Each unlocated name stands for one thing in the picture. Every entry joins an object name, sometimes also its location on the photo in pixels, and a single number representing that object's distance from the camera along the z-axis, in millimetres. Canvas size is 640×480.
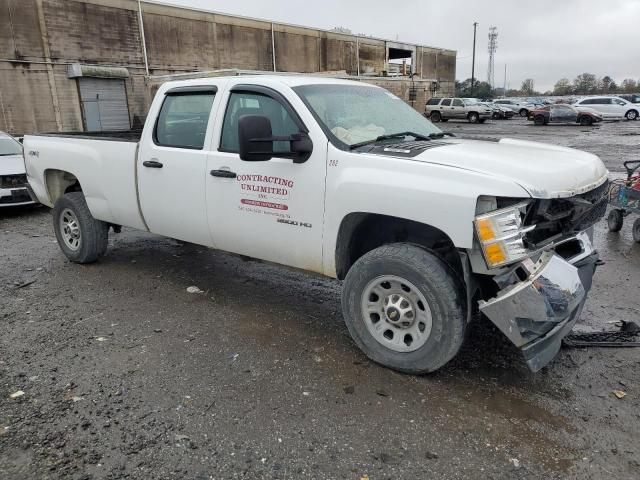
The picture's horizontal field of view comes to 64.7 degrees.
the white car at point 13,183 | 8938
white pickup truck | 2967
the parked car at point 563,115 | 35000
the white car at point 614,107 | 36625
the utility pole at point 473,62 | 71000
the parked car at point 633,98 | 42038
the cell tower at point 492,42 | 100950
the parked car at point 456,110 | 38500
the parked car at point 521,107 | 46812
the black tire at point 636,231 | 6711
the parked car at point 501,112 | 42928
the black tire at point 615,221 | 7279
